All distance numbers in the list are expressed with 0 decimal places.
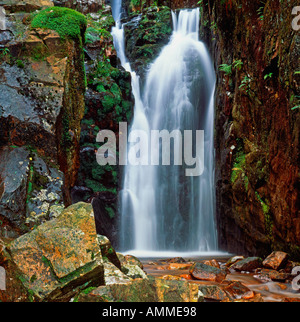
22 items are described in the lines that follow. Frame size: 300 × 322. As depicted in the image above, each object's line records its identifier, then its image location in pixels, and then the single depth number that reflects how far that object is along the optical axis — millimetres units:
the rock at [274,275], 5203
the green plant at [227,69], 9281
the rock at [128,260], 4660
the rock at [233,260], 6548
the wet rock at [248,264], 6005
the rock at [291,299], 3883
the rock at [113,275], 3162
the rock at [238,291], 4135
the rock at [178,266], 6344
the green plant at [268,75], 6591
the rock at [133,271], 4074
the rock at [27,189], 4207
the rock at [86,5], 18031
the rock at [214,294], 3756
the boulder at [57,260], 2619
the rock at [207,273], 5133
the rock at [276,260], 5731
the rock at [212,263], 6450
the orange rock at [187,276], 5248
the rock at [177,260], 7106
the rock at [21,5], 6695
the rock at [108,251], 3854
